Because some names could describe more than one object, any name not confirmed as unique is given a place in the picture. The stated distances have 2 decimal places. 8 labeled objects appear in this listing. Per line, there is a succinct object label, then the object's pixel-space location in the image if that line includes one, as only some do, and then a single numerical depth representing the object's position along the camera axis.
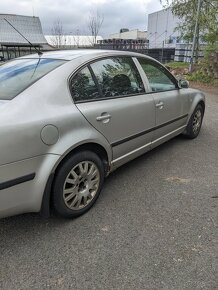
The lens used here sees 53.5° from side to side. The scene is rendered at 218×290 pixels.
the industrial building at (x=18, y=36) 27.90
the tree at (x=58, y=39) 37.32
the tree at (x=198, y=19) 11.41
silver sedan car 1.72
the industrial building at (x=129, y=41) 30.10
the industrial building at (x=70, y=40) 37.68
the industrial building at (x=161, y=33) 27.11
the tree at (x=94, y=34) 33.02
